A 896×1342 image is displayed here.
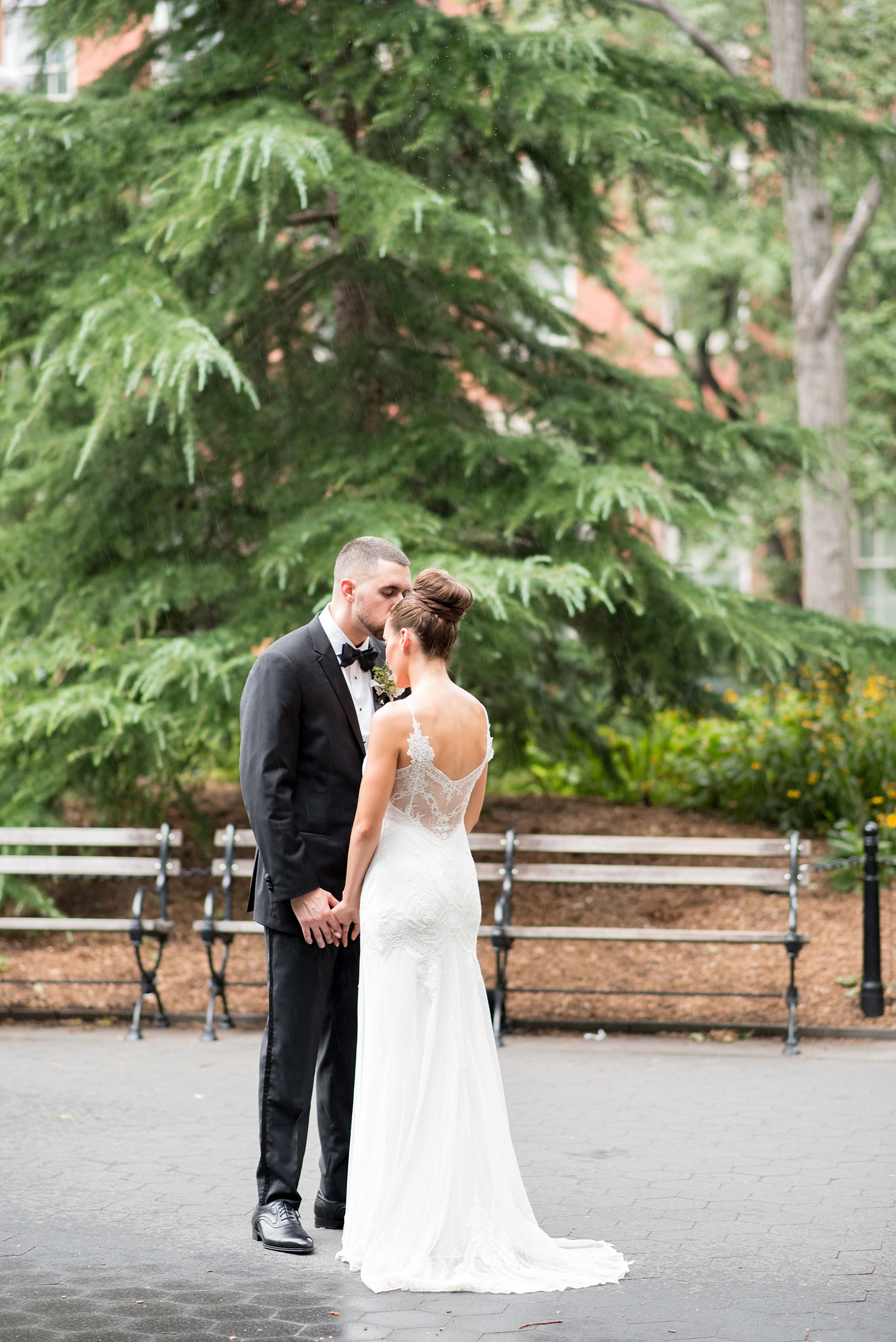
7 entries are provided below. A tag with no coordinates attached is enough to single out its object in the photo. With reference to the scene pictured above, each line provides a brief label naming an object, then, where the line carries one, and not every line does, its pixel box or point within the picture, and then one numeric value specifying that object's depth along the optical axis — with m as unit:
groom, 9.48
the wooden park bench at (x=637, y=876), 16.09
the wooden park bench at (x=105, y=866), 16.98
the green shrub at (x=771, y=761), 23.80
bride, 8.88
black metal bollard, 16.34
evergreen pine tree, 17.80
